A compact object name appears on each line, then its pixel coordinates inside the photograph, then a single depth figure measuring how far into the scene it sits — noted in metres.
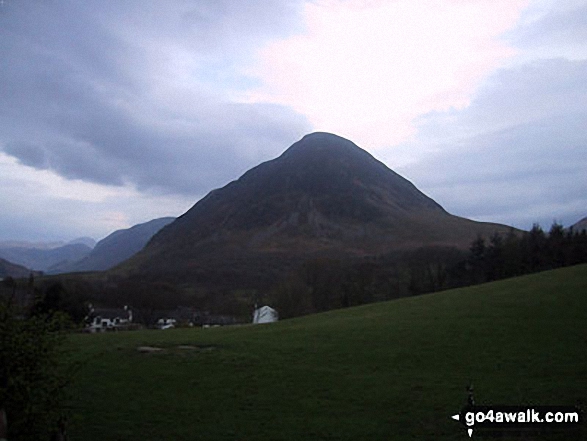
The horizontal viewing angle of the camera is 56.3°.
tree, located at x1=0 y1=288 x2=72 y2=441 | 10.05
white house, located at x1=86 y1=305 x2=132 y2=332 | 102.81
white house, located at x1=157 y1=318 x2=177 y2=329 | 105.56
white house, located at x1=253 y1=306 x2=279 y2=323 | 83.31
